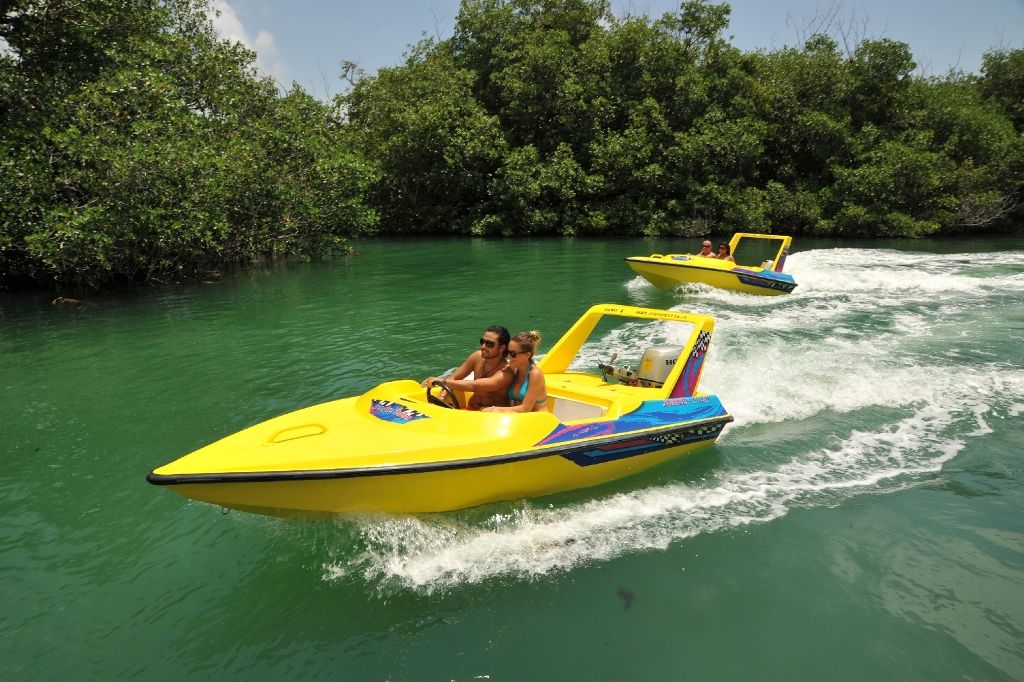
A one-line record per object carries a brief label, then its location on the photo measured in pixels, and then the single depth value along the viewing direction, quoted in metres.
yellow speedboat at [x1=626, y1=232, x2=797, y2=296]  15.48
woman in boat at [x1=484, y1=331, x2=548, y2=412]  5.86
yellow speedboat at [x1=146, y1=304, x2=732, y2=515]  4.54
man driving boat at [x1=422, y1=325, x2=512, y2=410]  5.90
